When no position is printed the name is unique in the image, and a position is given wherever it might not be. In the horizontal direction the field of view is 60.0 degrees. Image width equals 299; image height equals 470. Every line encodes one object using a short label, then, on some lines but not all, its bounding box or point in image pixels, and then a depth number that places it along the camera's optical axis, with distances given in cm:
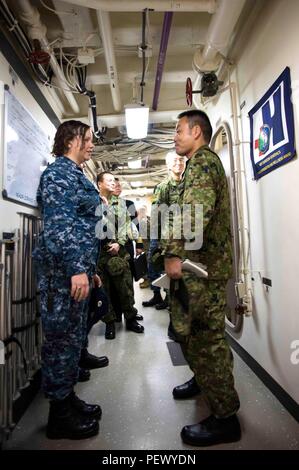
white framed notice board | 137
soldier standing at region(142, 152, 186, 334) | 244
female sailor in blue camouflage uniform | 121
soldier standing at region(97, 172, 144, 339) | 262
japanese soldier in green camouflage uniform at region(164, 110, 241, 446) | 119
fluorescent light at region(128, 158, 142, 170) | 429
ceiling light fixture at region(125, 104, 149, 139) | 241
